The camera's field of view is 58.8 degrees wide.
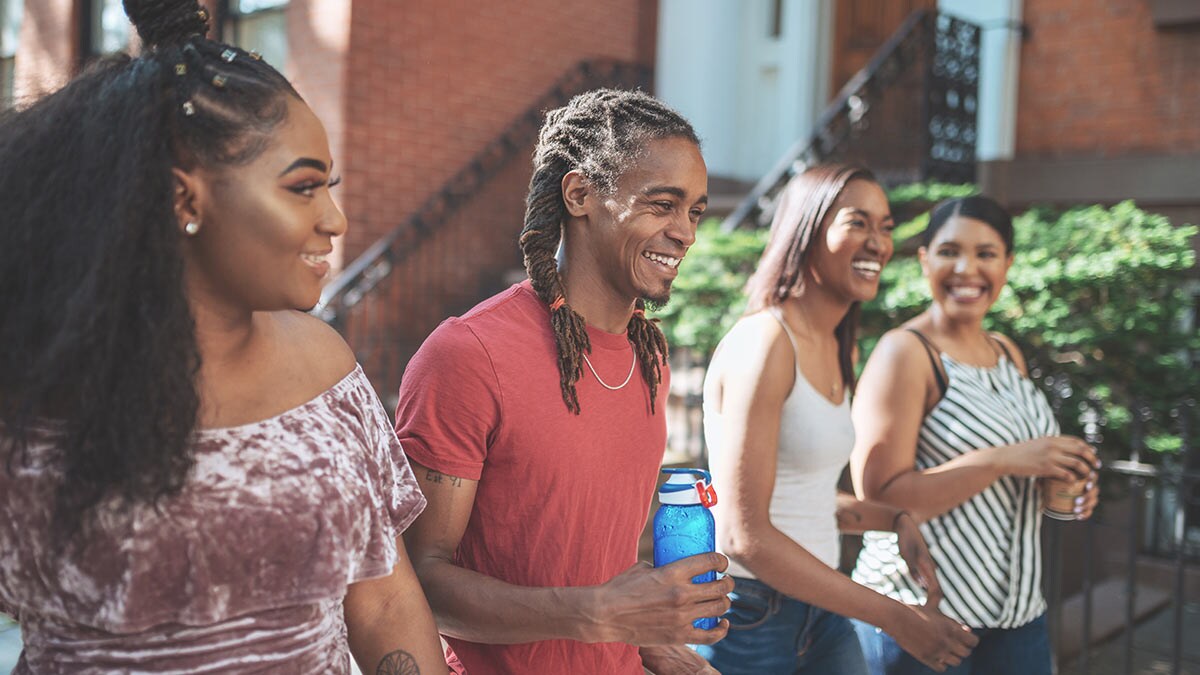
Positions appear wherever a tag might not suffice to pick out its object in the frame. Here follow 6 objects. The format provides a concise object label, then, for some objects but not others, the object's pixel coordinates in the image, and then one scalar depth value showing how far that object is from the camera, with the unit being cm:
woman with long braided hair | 157
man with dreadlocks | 196
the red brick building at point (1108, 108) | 792
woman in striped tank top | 318
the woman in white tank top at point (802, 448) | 267
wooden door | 1069
